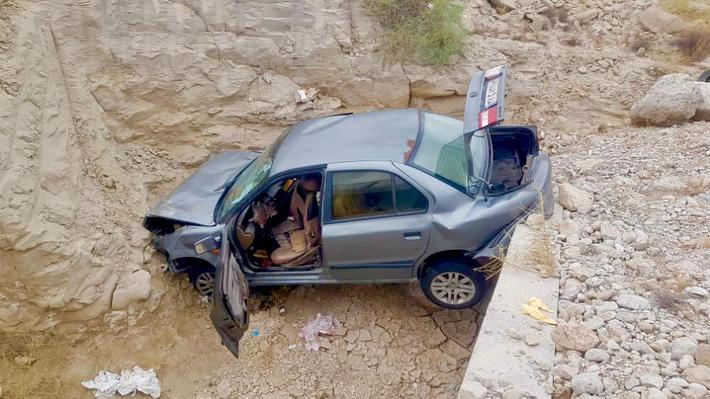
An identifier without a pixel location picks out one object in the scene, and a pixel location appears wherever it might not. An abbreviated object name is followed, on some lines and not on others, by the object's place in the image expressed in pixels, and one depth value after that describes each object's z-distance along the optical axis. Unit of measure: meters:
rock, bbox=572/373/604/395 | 2.76
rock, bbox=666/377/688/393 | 2.69
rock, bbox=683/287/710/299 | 3.30
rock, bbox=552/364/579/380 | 2.89
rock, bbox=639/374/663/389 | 2.73
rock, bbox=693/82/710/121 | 5.82
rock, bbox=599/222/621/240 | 4.00
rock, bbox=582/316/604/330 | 3.17
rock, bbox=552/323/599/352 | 3.05
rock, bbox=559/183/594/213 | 4.41
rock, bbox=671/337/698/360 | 2.89
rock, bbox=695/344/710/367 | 2.81
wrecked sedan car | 4.15
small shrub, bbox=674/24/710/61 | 6.81
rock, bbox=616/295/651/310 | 3.29
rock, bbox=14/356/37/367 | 4.47
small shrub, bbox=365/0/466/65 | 6.56
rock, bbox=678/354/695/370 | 2.81
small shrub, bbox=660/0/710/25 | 6.96
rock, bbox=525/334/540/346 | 3.15
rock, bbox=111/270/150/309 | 4.83
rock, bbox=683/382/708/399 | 2.62
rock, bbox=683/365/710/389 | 2.70
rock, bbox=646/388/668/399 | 2.64
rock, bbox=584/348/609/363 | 2.95
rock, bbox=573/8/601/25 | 7.24
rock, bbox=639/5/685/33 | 6.98
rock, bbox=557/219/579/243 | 4.04
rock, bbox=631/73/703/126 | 5.80
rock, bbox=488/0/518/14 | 7.27
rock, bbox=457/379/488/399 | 2.88
